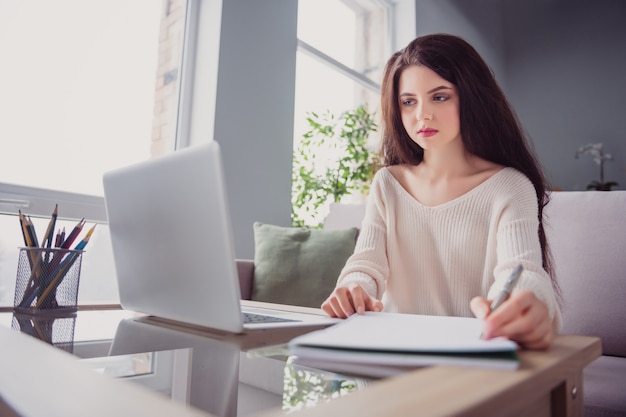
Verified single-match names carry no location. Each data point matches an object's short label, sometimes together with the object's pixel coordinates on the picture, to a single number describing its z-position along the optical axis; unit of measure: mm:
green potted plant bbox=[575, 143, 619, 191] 4400
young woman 1032
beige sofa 1247
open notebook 391
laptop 536
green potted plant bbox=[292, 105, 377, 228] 2791
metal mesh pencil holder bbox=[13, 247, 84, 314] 841
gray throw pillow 1852
